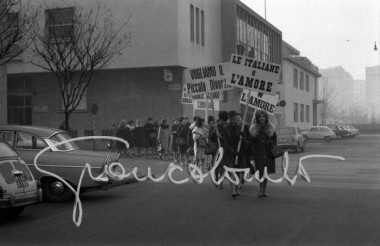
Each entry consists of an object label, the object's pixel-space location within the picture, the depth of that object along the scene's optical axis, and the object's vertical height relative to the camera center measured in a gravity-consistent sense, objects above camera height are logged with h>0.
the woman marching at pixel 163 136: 22.09 -0.44
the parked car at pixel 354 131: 65.71 -0.99
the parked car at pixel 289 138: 29.81 -0.77
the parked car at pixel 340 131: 59.02 -0.80
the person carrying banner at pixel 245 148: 11.54 -0.51
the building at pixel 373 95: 137.50 +7.53
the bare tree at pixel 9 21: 14.78 +3.23
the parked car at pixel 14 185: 8.66 -0.97
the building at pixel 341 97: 110.07 +6.86
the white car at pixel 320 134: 48.44 -0.91
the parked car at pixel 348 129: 61.64 -0.68
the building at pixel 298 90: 50.81 +3.60
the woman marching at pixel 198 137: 17.30 -0.39
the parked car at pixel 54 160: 10.95 -0.69
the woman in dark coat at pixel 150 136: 22.92 -0.45
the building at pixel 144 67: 28.62 +3.26
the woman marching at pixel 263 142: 11.20 -0.37
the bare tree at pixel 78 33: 20.09 +4.28
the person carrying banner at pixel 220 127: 12.58 -0.05
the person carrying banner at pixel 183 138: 19.72 -0.47
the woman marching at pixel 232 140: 11.58 -0.33
